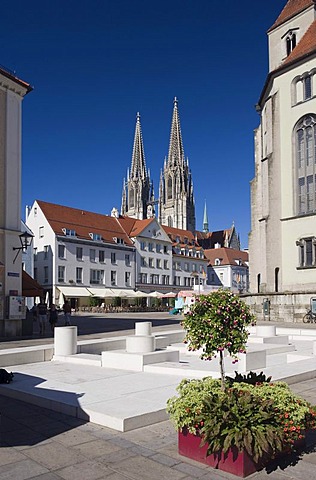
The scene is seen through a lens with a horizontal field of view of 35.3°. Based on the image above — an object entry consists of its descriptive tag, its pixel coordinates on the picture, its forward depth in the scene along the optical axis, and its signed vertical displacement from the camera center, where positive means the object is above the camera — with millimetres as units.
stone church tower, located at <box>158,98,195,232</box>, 132375 +25892
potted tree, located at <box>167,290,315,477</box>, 5332 -1518
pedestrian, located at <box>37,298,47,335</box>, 25531 -1773
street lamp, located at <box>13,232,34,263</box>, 23438 +1974
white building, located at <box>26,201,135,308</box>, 65188 +3998
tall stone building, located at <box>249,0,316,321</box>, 36719 +8214
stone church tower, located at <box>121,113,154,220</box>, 135875 +26472
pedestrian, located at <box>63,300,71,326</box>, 28203 -1575
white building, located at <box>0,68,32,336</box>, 22875 +4039
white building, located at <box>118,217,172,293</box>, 79500 +4817
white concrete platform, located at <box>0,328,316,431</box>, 7883 -2137
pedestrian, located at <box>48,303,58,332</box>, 29688 -1900
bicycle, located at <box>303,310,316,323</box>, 33219 -2403
